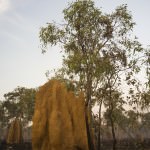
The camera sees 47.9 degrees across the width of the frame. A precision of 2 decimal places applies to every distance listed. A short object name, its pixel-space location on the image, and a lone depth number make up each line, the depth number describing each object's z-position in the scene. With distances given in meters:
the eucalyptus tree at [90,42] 12.71
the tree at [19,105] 25.15
